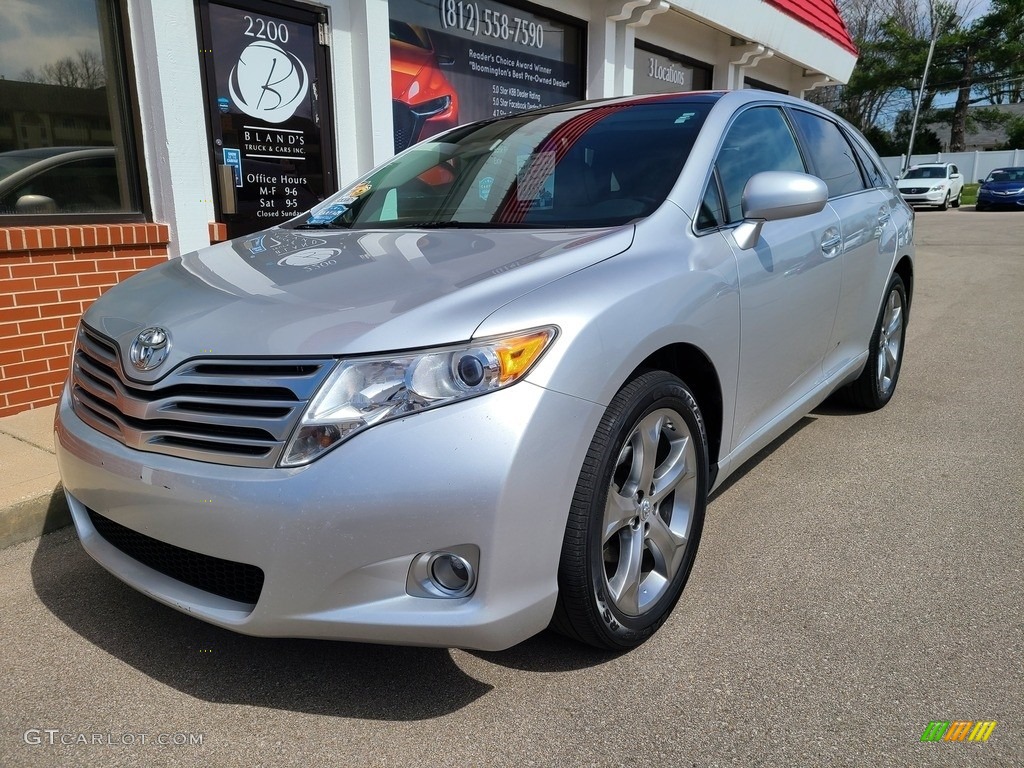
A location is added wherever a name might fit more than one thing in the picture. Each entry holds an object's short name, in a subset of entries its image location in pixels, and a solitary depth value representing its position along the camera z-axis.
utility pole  38.91
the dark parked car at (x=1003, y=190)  26.94
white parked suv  28.67
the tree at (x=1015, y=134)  45.25
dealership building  4.60
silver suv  1.86
